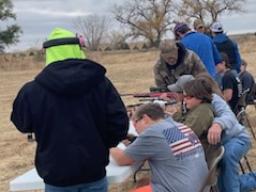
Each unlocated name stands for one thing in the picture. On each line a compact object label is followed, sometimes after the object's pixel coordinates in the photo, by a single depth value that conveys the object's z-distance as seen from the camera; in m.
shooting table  3.41
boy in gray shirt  3.47
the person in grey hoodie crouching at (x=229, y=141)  4.43
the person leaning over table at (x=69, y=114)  2.93
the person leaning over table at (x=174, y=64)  5.38
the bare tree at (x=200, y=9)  69.81
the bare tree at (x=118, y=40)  57.50
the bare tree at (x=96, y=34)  67.71
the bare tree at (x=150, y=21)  72.31
